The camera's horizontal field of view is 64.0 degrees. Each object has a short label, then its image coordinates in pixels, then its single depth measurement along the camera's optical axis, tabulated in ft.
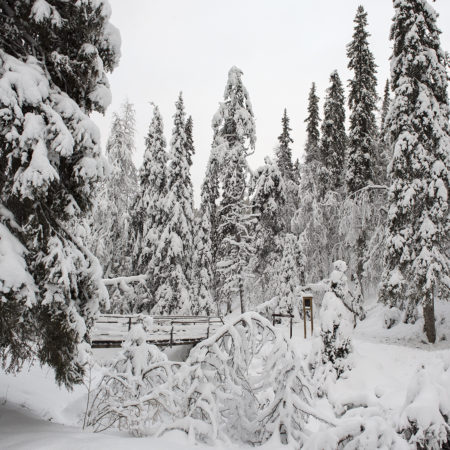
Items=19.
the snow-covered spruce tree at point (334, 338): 28.27
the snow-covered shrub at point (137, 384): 15.52
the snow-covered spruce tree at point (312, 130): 90.38
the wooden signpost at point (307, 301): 57.82
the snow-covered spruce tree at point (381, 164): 92.07
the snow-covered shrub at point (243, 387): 14.30
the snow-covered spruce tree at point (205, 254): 86.48
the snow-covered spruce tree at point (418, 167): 47.88
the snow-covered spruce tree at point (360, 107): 71.67
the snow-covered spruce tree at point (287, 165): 99.81
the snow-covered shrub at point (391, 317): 60.13
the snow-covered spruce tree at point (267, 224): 67.41
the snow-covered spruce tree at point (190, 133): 101.93
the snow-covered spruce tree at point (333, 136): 86.12
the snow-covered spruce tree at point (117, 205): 75.05
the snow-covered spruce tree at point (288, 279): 78.23
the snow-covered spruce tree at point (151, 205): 72.95
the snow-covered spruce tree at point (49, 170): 13.87
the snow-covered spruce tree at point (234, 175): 61.16
